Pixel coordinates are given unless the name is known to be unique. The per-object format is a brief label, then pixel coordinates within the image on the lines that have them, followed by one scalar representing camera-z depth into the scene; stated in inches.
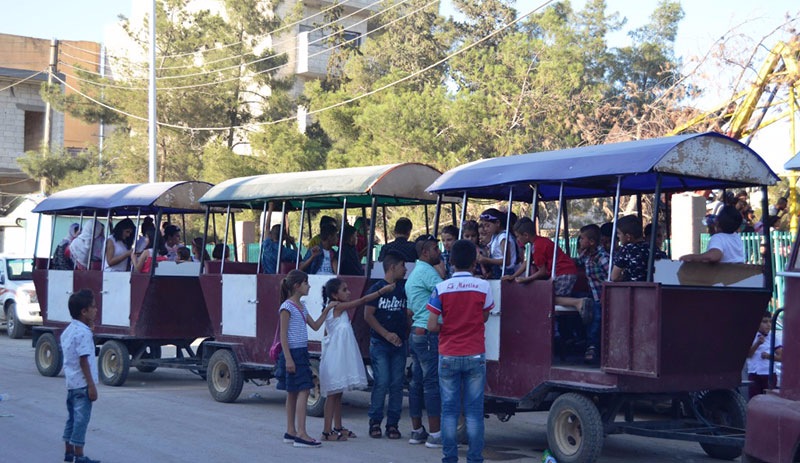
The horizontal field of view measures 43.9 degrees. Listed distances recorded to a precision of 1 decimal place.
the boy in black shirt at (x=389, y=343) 370.9
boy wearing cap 354.0
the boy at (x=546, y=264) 348.8
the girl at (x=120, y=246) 551.2
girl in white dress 368.5
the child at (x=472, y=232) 397.1
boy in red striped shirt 299.0
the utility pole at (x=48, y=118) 1457.9
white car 838.5
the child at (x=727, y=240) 337.1
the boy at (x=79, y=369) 310.3
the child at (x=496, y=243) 379.2
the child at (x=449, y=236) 404.5
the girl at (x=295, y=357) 353.4
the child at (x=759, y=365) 372.2
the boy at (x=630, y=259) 324.8
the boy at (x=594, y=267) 343.6
